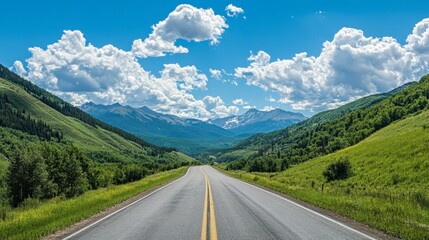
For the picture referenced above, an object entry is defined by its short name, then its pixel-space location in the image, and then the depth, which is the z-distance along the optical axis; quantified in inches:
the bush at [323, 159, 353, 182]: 2106.3
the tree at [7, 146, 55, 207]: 2234.3
